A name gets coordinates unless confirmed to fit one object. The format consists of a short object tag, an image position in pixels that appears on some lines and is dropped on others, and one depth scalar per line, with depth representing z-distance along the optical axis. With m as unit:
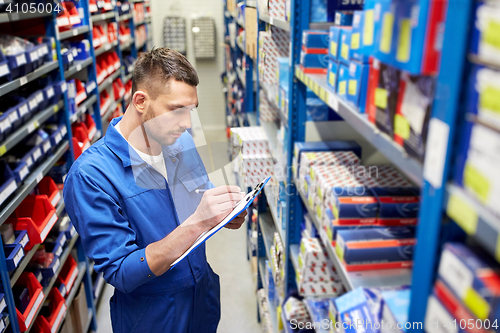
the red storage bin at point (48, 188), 2.69
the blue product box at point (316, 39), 1.64
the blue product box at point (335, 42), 1.30
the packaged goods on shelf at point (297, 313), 1.93
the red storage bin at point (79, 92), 3.33
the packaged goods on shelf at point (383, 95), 0.91
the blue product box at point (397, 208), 1.30
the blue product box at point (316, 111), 1.97
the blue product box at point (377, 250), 1.22
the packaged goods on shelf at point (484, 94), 0.58
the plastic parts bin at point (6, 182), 1.94
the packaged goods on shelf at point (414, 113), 0.77
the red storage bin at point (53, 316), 2.32
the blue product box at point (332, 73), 1.33
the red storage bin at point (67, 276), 2.68
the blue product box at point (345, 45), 1.20
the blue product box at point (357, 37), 1.06
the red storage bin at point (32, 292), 2.10
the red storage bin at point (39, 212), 2.34
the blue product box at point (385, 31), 0.82
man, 1.37
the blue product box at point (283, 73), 2.33
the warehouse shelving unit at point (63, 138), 1.94
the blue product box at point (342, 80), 1.21
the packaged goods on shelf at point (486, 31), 0.56
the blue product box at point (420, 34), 0.70
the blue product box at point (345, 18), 1.41
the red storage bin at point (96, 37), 3.99
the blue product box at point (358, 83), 1.08
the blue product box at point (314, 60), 1.68
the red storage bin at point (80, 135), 3.26
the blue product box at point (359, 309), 1.02
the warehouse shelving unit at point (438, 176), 0.61
